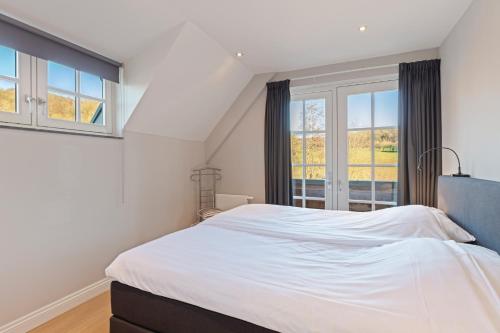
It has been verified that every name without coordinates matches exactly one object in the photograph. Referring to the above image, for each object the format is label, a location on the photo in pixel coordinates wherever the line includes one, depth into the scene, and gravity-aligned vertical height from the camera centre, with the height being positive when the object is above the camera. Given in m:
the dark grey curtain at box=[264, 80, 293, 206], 3.39 +0.28
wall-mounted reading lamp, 2.10 +0.05
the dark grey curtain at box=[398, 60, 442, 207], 2.68 +0.39
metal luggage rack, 3.86 -0.31
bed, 0.97 -0.55
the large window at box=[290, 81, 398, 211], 3.03 +0.23
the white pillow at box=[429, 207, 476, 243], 1.66 -0.45
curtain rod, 2.97 +1.16
